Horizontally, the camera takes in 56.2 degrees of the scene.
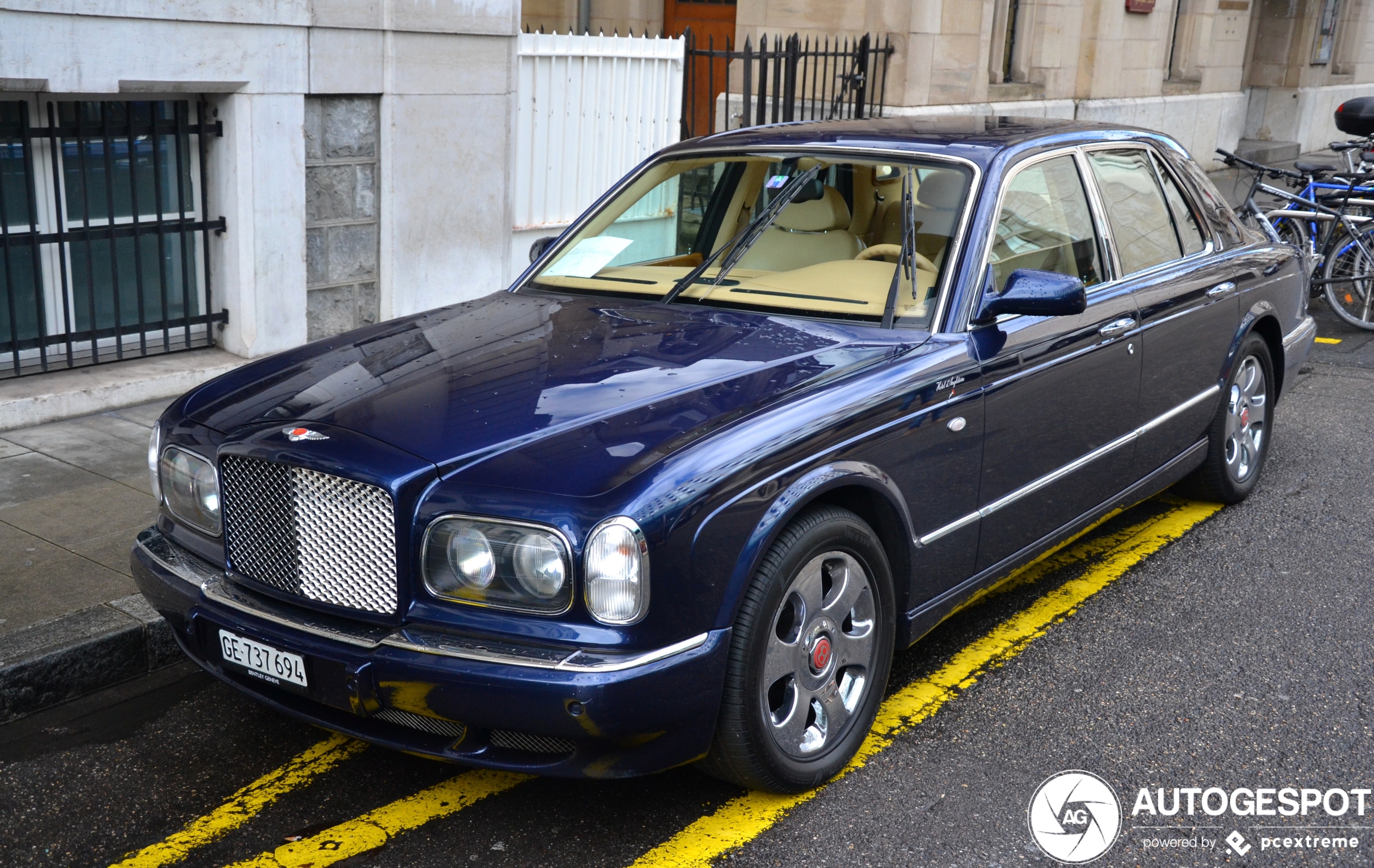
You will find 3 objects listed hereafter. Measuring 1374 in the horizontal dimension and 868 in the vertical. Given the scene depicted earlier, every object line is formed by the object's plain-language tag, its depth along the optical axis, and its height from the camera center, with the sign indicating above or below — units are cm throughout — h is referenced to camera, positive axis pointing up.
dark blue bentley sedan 293 -96
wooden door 1345 +52
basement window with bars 645 -97
